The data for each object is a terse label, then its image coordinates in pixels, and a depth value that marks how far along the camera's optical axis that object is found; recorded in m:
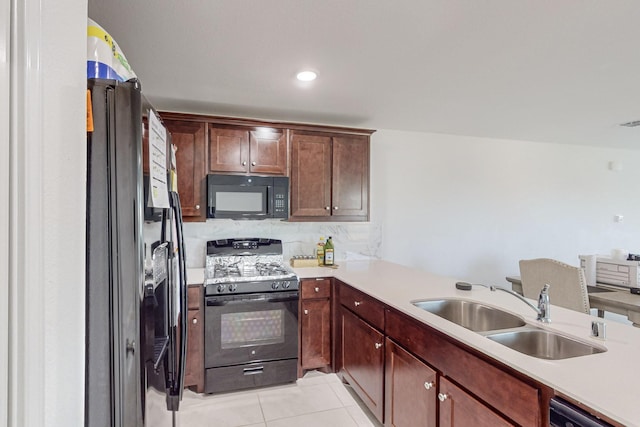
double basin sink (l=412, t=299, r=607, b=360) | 1.46
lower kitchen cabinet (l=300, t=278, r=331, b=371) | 2.89
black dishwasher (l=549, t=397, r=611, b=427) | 0.97
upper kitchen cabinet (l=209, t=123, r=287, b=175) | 2.96
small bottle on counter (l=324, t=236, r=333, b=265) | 3.32
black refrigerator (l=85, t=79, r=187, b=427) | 0.88
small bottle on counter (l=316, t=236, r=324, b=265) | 3.37
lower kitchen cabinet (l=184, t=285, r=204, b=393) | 2.61
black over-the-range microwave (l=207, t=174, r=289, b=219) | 2.91
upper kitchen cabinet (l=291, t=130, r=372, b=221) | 3.18
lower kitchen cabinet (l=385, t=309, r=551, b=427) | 1.17
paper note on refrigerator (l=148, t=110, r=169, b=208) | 1.07
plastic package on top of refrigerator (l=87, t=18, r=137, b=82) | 0.95
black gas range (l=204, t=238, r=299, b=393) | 2.62
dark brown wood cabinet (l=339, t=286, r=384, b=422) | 2.16
